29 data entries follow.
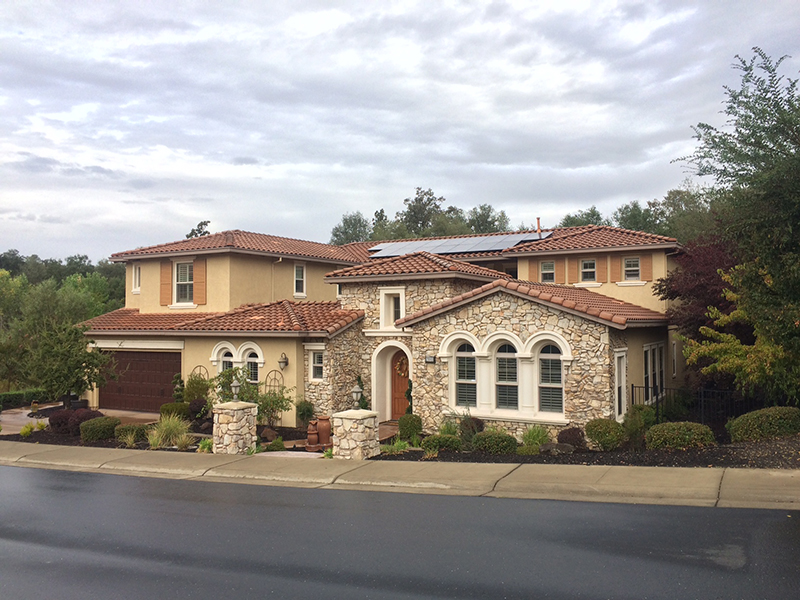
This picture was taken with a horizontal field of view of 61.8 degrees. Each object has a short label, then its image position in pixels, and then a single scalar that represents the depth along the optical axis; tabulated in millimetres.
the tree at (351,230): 76312
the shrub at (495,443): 14969
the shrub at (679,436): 13414
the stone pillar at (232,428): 16219
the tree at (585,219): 58406
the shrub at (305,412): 20375
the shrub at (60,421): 19391
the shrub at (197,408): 21219
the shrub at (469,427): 16672
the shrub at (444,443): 15398
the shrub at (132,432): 17953
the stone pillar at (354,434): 14750
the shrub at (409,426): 18141
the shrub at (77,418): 19172
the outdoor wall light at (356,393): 15133
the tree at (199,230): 68006
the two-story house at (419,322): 17266
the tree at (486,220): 66812
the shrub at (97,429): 18312
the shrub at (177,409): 21391
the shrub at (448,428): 17266
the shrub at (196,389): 22109
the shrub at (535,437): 15812
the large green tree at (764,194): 11227
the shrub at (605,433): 15102
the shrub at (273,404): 19906
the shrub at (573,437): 15867
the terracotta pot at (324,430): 17219
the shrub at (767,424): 13578
